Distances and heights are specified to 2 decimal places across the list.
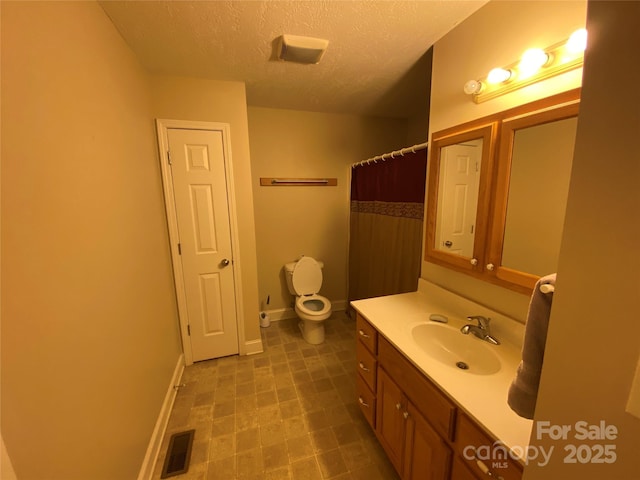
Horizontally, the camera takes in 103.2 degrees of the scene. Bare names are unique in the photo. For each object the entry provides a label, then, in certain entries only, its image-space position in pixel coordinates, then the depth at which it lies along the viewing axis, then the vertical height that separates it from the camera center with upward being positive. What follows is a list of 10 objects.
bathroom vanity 0.81 -0.75
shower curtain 1.93 -0.23
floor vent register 1.43 -1.49
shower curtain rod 1.82 +0.38
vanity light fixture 0.90 +0.52
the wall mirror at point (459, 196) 1.26 +0.01
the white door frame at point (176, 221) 2.00 -0.12
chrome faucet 1.21 -0.64
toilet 2.65 -1.02
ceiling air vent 1.48 +0.92
